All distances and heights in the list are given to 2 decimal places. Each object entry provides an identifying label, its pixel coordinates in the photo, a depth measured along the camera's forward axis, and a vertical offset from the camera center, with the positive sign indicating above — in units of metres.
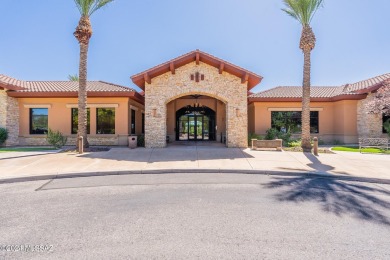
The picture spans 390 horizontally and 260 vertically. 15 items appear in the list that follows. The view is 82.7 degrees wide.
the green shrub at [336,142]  18.13 -0.86
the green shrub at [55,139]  13.75 -0.41
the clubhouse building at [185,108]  14.73 +1.96
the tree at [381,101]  13.90 +1.97
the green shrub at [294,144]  15.52 -0.87
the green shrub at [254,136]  17.71 -0.33
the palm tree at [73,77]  39.84 +10.12
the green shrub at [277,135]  16.74 -0.25
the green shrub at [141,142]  15.90 -0.70
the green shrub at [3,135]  15.07 -0.15
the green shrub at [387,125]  16.45 +0.48
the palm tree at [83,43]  13.27 +5.49
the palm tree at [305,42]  13.67 +5.71
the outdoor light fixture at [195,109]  22.05 +2.32
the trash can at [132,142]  14.53 -0.64
